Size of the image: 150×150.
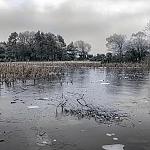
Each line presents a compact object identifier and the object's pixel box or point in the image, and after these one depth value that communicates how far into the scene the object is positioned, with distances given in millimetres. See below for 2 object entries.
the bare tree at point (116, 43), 68642
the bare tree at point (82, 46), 91495
